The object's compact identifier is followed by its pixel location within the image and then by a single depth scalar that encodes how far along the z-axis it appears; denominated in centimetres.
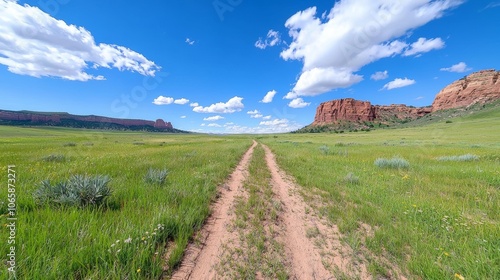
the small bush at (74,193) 407
